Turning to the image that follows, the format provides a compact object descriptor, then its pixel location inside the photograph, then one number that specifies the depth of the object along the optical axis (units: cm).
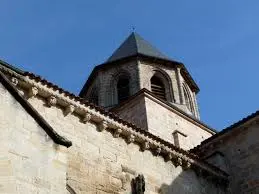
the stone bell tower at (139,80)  1559
